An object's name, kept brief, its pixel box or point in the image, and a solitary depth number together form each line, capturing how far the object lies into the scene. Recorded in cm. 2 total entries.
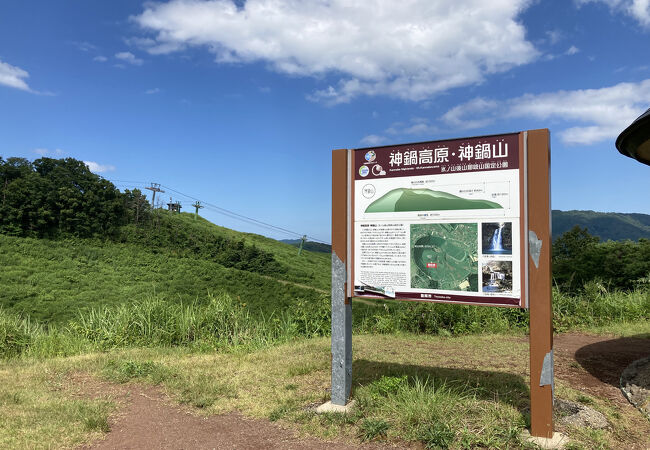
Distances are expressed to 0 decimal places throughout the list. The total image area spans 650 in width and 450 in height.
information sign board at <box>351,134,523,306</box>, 334
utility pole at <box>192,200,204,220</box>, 6475
